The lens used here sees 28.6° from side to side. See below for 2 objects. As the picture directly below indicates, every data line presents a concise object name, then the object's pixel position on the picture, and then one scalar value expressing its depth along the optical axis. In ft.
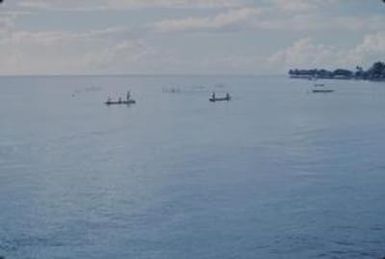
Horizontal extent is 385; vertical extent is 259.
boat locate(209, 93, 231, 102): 509.76
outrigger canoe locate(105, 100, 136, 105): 485.56
